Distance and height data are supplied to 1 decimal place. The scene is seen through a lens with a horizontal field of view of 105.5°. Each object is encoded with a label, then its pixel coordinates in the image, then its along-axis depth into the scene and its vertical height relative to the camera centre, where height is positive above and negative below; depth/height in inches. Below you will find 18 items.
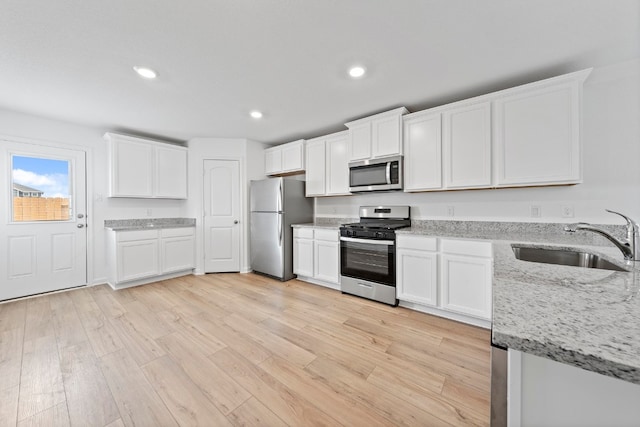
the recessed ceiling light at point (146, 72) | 83.1 +49.6
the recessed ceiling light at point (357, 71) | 84.2 +49.9
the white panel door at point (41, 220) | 119.6 -3.0
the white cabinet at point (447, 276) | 88.6 -25.4
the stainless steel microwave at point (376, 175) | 114.0 +18.5
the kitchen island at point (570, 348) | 16.9 -9.7
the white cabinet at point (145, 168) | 140.9 +28.3
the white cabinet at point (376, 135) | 114.0 +38.0
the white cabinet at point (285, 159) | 155.6 +36.8
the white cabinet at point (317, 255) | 131.9 -24.6
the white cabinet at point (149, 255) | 135.8 -24.9
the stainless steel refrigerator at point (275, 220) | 148.8 -4.8
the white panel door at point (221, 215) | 164.2 -1.4
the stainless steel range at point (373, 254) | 109.9 -20.0
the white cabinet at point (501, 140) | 81.6 +27.8
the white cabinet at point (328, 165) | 137.0 +27.7
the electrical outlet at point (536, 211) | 94.3 +0.0
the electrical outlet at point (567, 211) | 89.4 +0.0
